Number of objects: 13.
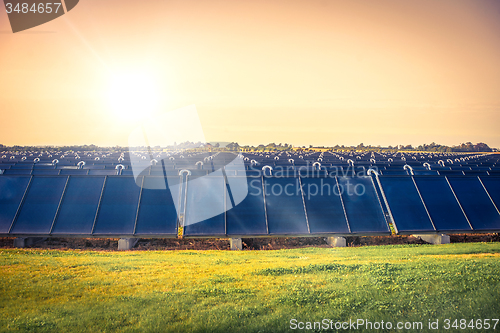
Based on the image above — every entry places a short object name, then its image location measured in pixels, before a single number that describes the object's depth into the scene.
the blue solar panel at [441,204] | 12.82
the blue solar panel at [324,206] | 12.17
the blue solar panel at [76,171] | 23.34
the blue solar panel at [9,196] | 12.05
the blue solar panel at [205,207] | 11.71
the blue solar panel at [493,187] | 14.31
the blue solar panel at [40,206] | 11.86
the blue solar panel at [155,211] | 11.66
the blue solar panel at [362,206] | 12.32
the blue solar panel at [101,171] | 24.03
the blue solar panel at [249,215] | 11.78
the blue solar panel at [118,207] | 11.77
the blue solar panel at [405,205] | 12.59
